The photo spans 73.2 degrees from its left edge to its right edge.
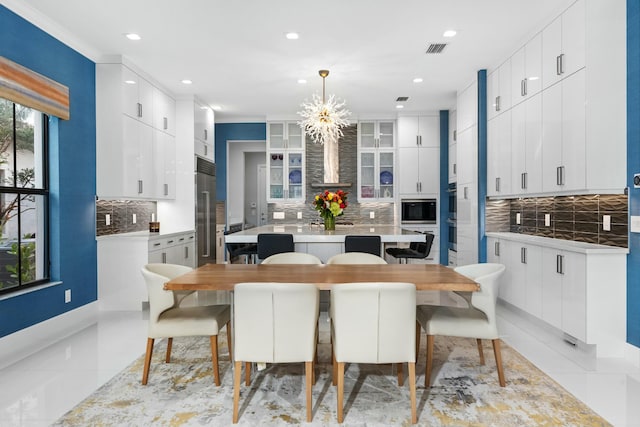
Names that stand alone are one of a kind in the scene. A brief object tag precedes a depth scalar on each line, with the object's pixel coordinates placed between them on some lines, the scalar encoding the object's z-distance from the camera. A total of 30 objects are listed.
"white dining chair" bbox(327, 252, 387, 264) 3.44
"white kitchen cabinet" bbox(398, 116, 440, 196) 7.51
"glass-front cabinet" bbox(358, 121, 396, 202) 7.79
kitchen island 4.30
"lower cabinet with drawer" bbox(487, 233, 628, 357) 3.21
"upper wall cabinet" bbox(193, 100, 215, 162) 6.50
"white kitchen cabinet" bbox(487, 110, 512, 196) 4.69
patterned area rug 2.29
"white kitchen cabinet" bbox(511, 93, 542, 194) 4.04
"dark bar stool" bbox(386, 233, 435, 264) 4.91
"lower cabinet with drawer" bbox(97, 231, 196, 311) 4.75
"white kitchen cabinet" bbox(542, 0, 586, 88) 3.38
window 3.54
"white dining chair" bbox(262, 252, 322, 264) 3.47
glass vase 5.07
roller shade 3.23
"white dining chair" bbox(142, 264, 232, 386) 2.68
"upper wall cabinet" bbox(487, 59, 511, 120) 4.69
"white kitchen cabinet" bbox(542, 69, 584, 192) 3.38
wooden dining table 2.48
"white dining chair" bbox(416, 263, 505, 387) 2.66
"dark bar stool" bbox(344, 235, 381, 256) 4.23
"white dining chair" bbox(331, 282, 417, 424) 2.23
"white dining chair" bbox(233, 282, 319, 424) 2.23
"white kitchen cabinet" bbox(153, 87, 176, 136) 5.62
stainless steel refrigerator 6.48
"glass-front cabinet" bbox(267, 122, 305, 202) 7.88
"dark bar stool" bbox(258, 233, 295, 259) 4.25
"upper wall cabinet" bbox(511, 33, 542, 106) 4.02
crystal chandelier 5.06
